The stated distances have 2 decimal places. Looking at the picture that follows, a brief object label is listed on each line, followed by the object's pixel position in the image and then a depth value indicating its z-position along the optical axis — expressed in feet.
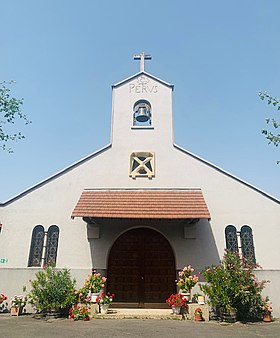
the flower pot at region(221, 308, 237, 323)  28.76
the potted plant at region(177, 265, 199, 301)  31.32
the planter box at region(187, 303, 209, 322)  29.45
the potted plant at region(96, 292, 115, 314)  30.89
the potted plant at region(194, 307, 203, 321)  29.13
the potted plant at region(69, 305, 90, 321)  29.04
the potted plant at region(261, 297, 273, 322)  30.14
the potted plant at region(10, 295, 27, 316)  32.19
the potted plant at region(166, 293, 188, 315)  30.17
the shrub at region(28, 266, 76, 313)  31.12
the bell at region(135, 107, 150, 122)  44.16
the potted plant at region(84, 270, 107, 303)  31.55
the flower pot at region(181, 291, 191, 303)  31.07
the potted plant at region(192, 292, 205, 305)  30.32
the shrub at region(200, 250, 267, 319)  29.04
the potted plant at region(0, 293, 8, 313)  33.75
